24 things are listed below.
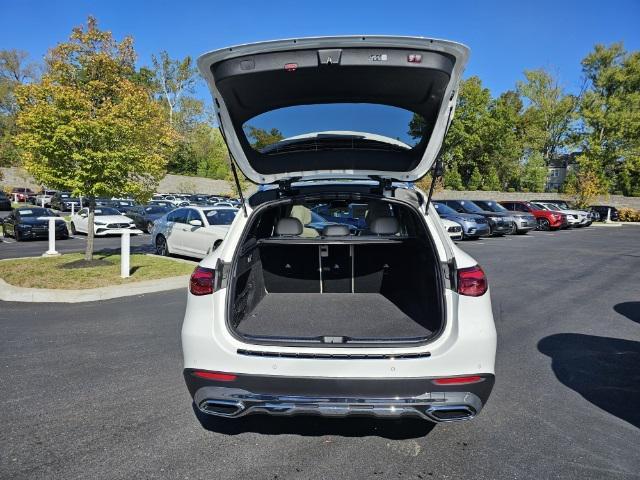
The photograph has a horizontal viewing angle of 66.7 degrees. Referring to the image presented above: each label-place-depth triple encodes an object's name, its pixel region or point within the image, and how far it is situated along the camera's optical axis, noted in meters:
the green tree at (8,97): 46.16
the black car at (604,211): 39.12
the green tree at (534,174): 52.38
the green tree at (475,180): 51.22
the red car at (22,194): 47.37
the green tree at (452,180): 49.45
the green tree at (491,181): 51.12
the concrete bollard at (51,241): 12.96
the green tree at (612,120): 45.75
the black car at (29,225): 18.53
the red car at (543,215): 27.25
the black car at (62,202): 39.19
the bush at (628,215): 40.79
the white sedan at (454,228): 18.84
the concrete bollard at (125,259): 9.45
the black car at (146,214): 23.53
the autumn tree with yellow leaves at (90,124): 9.75
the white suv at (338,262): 2.80
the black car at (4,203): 36.70
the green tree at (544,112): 53.81
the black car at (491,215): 22.17
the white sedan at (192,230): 11.82
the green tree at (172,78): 55.09
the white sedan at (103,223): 20.61
